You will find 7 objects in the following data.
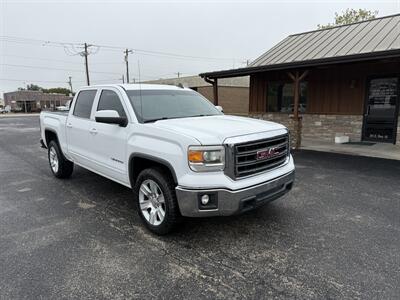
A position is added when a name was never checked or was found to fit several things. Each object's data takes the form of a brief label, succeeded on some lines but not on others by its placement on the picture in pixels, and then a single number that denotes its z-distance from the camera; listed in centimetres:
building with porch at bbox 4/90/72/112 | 7172
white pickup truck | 320
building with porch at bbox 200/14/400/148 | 1014
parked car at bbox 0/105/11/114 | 6688
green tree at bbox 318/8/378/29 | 2802
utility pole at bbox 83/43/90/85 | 3856
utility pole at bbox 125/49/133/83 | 4440
